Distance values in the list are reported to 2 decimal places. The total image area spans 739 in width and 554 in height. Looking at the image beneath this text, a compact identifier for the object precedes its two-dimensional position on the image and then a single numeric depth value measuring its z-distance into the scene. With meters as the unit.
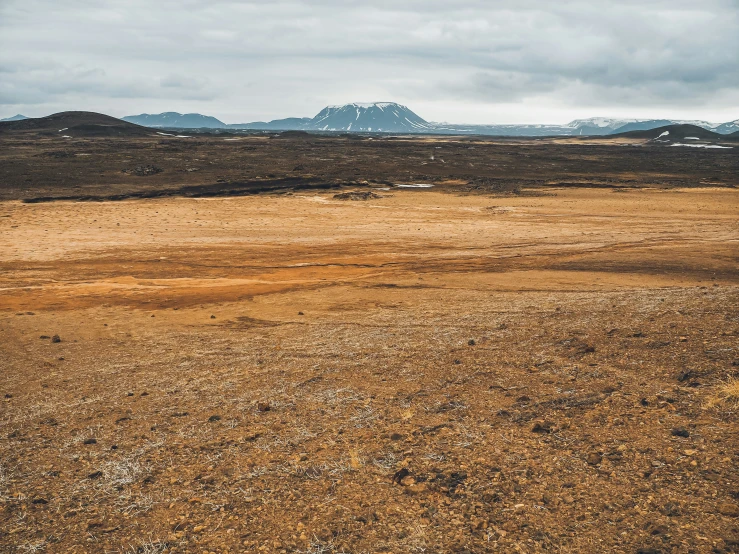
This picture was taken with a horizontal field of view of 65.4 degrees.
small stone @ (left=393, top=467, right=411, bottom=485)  6.39
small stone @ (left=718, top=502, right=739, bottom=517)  5.26
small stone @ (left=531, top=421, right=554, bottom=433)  7.29
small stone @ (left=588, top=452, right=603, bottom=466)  6.41
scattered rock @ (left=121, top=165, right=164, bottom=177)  51.59
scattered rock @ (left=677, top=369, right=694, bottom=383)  8.38
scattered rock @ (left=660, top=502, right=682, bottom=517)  5.39
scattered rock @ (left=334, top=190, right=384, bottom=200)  40.62
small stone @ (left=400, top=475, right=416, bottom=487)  6.29
